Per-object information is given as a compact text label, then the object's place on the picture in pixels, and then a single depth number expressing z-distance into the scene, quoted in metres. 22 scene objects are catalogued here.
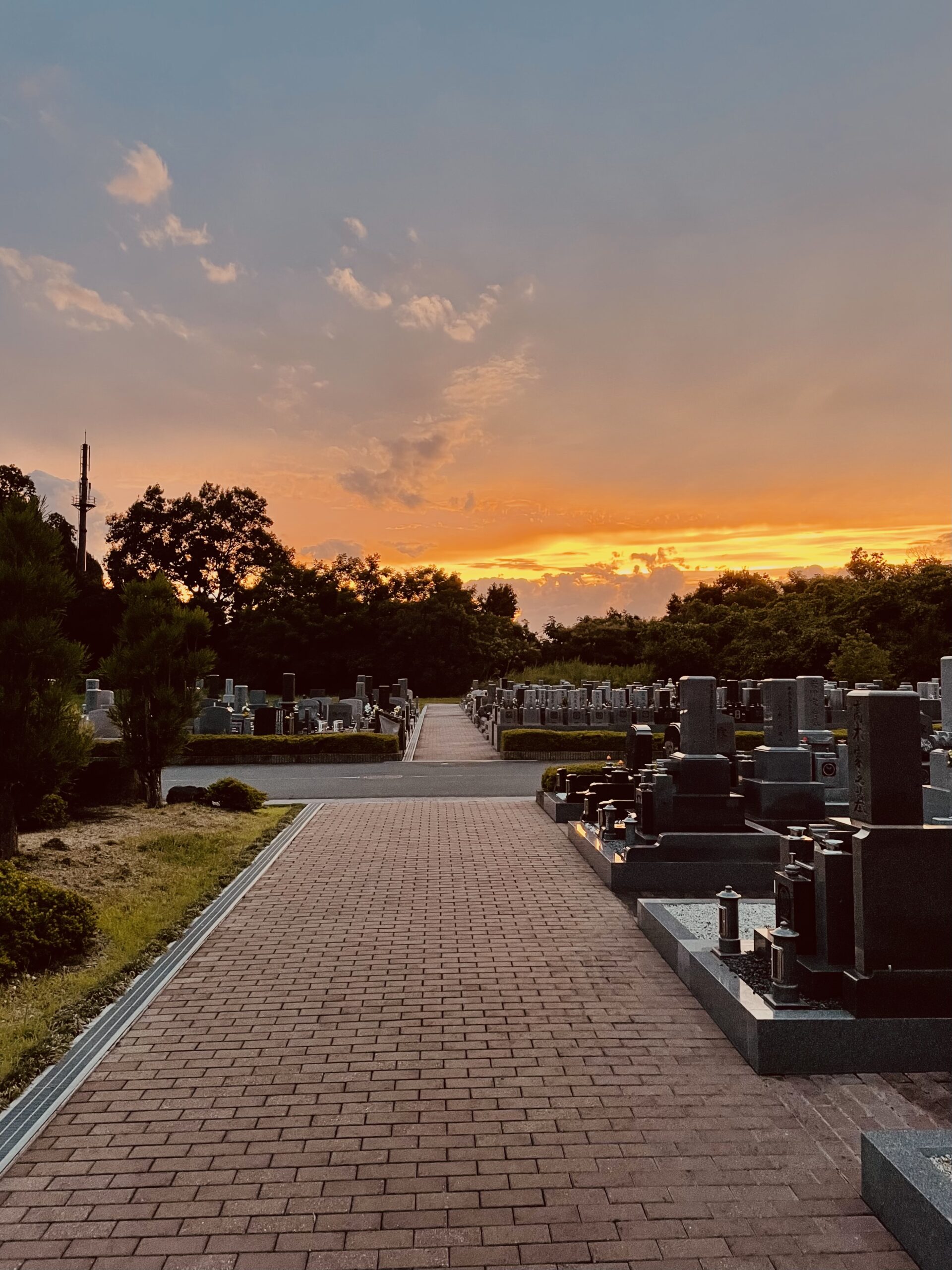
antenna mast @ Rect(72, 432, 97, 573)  52.78
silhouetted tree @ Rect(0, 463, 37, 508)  50.50
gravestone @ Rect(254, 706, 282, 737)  26.08
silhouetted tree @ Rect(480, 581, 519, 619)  91.56
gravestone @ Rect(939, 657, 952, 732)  11.62
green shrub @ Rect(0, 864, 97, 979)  6.50
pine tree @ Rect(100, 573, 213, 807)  13.23
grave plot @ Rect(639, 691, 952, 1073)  4.98
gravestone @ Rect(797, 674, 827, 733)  13.53
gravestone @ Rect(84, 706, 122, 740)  24.09
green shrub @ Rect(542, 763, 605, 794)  13.80
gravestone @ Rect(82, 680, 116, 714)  26.27
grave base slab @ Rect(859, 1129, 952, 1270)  3.19
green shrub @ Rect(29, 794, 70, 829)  11.50
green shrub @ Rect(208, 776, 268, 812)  13.89
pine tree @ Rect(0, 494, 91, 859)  9.53
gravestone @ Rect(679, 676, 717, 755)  10.31
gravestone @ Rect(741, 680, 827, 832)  11.25
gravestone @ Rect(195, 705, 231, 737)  25.52
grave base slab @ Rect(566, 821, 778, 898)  9.02
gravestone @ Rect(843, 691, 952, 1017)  5.06
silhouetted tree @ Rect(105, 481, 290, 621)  61.22
